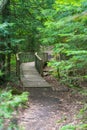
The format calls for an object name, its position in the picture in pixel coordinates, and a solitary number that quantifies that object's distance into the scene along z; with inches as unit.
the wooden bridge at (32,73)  434.3
